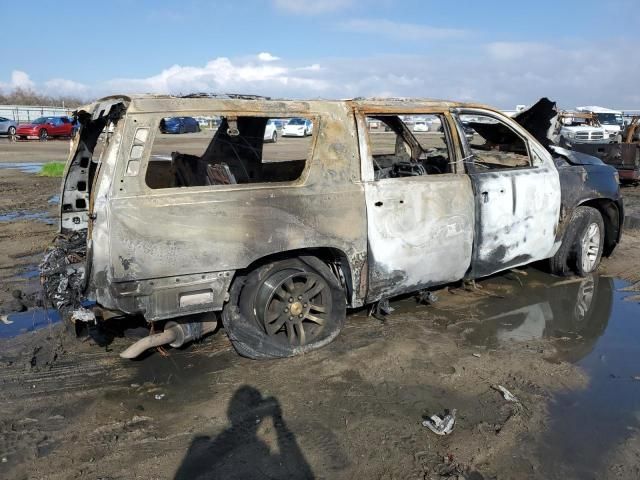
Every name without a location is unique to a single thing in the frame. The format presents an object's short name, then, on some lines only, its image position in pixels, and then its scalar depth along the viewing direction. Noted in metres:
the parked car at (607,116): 21.75
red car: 32.25
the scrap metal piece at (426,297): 5.11
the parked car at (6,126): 33.81
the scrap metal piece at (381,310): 4.71
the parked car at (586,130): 18.38
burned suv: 3.39
